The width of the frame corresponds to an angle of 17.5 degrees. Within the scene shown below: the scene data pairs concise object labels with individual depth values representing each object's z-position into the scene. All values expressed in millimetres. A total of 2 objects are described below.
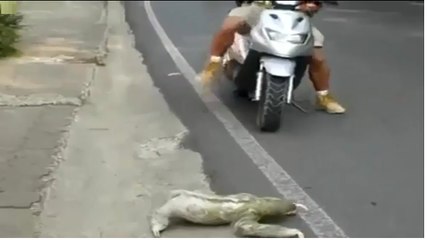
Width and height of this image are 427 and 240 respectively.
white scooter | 11054
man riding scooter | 12025
